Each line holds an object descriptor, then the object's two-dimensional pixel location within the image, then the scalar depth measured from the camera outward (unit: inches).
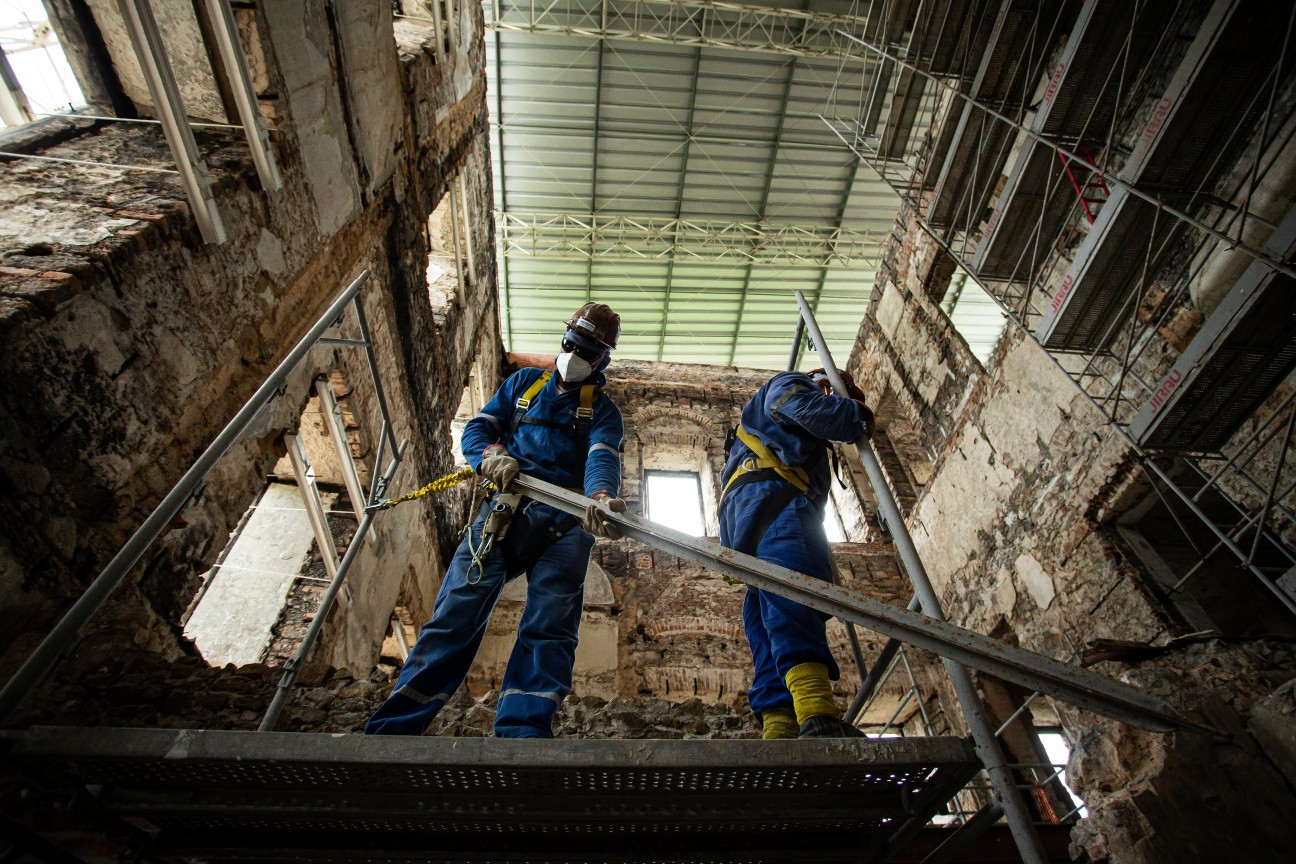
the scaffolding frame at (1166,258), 143.0
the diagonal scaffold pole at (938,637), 75.7
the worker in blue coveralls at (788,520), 106.0
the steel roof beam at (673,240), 564.1
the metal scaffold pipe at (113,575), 63.7
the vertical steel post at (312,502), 159.6
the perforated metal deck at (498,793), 69.6
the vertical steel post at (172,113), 92.1
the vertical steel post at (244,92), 112.4
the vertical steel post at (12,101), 113.8
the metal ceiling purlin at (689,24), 438.3
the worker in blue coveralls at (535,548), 105.2
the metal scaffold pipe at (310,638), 106.4
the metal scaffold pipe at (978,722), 77.7
